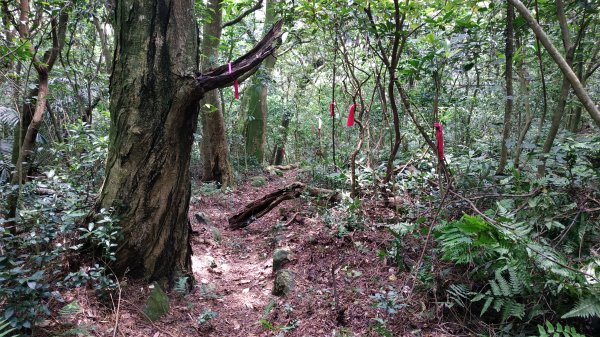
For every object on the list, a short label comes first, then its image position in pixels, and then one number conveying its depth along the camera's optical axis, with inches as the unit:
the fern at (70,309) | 104.5
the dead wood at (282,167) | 521.0
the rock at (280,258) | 176.4
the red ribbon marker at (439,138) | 124.0
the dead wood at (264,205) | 256.4
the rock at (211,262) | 185.2
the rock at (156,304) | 127.0
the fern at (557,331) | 86.6
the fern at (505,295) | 103.5
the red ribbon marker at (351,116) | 185.3
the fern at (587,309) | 89.0
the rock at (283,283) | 152.1
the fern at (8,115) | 253.3
